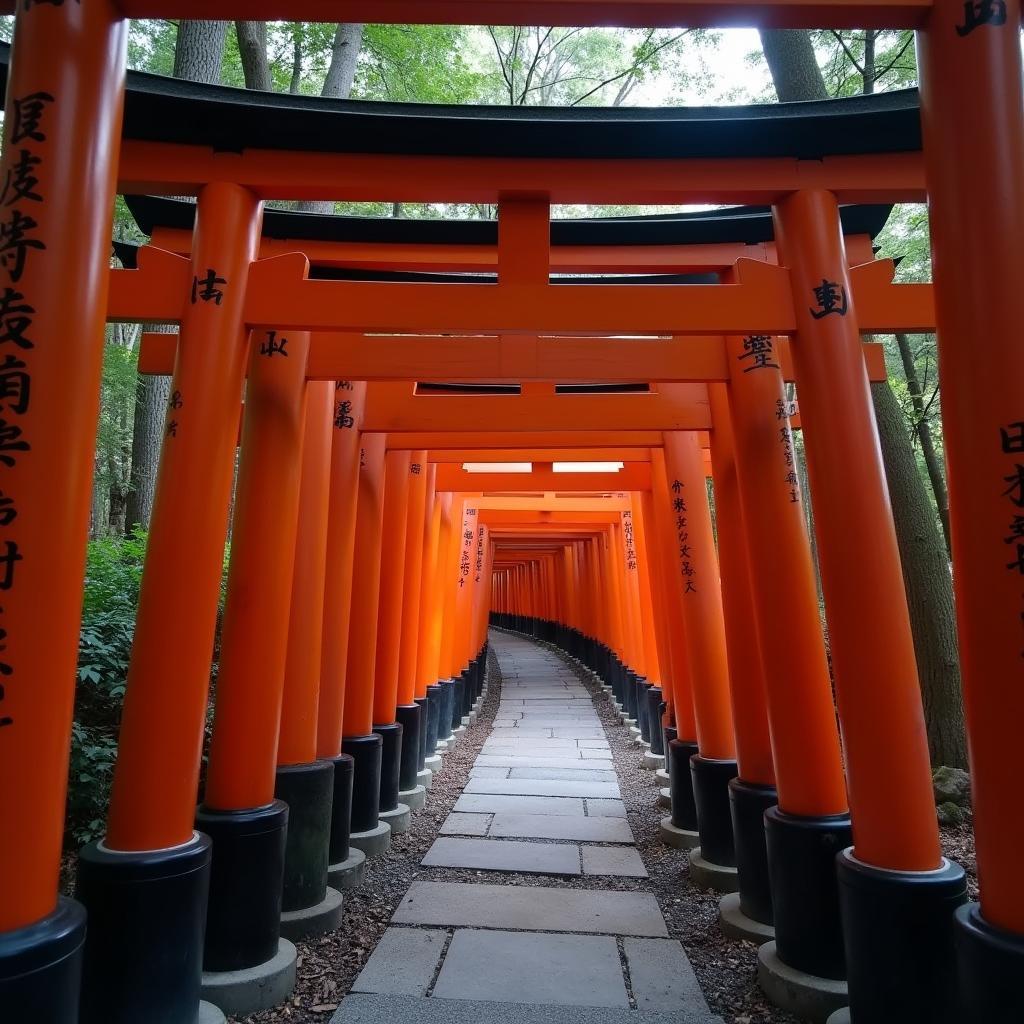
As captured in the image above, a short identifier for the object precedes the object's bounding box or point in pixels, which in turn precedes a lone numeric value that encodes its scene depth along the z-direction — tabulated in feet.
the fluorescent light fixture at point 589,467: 27.81
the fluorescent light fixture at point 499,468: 28.50
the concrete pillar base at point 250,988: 10.28
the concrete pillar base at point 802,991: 10.18
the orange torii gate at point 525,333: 6.97
